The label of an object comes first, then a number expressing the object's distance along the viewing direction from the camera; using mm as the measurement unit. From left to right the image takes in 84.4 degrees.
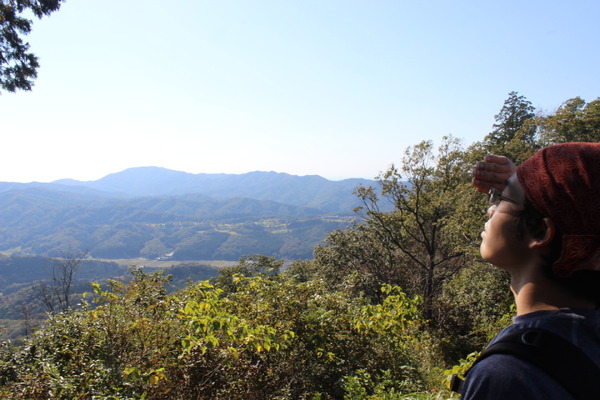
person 884
